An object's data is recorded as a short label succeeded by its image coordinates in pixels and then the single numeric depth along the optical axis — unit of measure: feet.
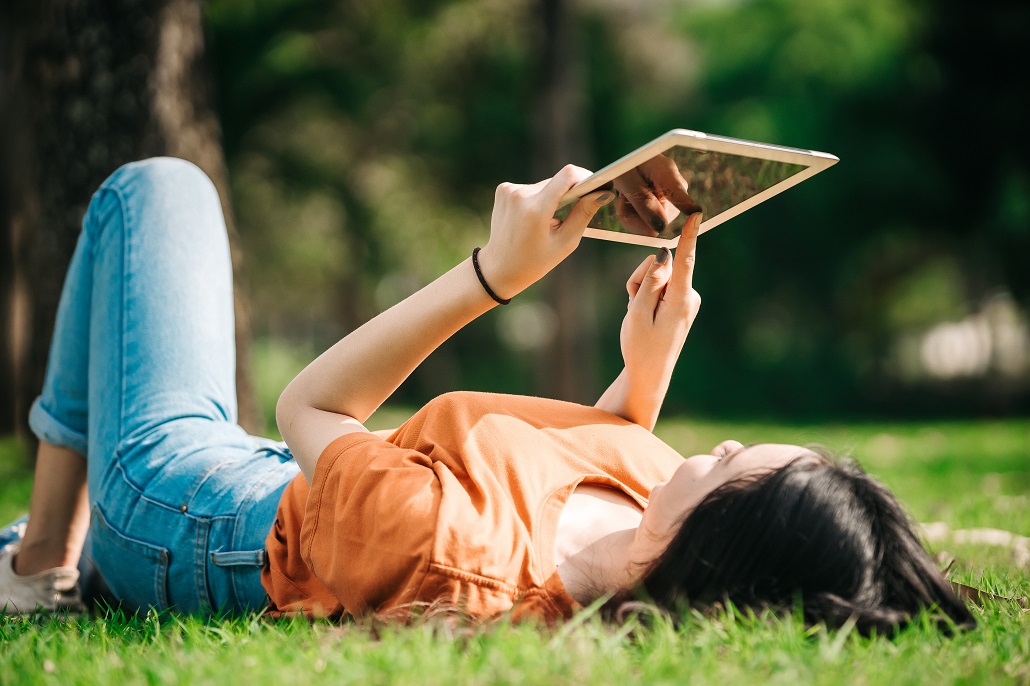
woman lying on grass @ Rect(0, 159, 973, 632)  5.94
